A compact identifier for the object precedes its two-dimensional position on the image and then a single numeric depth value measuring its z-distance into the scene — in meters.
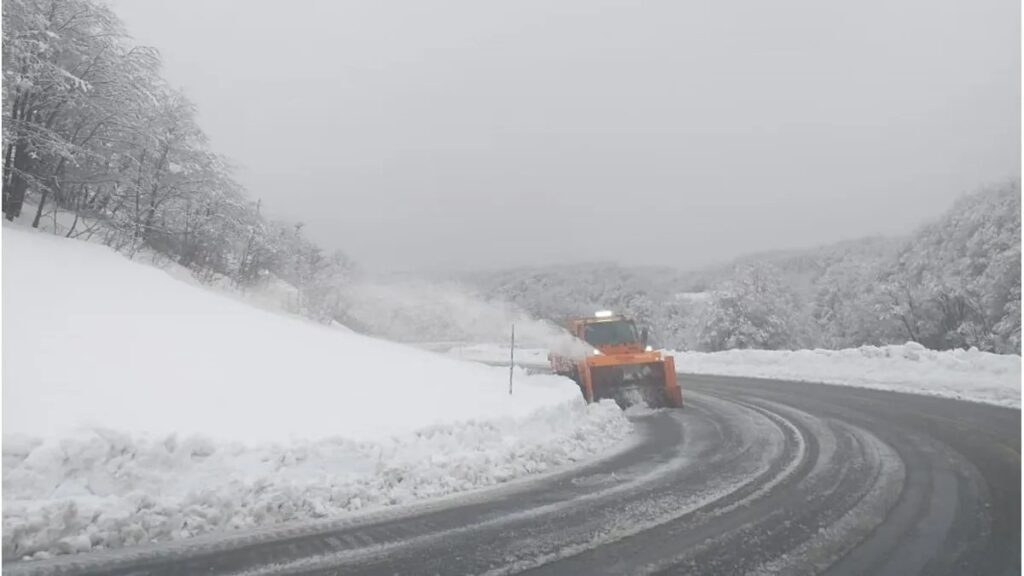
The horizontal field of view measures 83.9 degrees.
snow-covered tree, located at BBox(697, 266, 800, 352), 43.88
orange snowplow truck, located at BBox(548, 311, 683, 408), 12.76
